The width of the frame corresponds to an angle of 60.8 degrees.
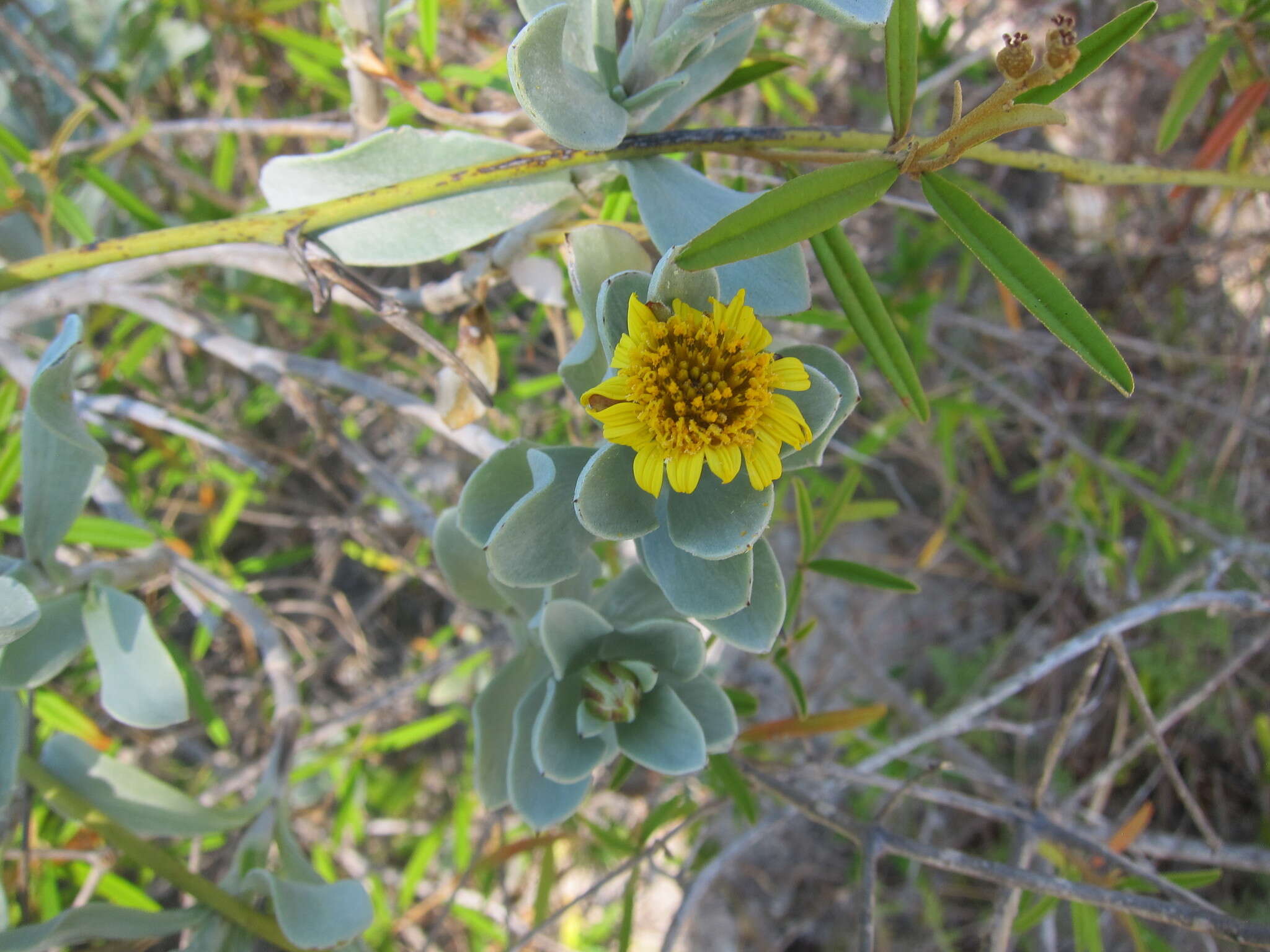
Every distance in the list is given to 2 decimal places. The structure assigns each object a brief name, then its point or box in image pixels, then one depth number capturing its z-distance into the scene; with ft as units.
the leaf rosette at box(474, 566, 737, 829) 0.54
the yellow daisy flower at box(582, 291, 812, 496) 0.48
